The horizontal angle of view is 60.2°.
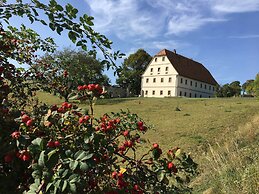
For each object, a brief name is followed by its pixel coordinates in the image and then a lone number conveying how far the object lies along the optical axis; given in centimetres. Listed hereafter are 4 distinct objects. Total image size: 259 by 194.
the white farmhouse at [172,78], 4365
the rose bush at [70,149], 107
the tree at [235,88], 4357
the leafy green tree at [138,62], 4849
